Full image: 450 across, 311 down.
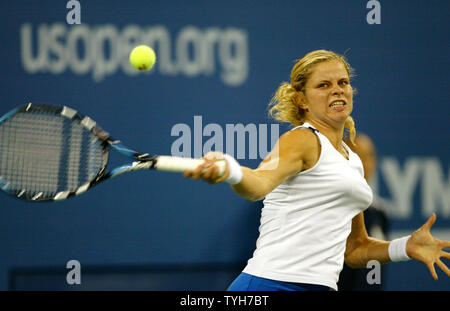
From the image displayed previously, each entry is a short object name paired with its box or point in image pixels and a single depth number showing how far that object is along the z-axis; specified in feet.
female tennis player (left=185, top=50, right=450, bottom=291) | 14.40
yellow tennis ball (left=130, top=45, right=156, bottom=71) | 20.44
